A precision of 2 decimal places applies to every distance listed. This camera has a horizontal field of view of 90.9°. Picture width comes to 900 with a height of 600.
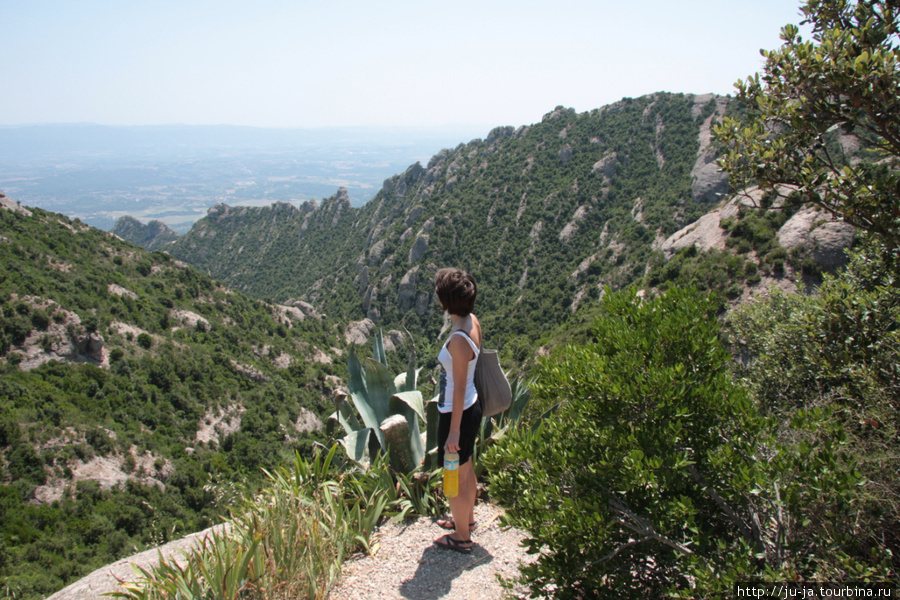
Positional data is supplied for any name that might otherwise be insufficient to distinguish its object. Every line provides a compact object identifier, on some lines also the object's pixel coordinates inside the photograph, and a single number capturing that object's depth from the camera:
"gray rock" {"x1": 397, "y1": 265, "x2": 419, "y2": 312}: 49.50
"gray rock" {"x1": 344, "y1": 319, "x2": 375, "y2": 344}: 44.31
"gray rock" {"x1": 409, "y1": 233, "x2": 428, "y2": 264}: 53.00
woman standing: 2.56
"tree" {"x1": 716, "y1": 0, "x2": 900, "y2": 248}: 2.42
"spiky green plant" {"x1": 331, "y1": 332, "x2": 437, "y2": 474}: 3.34
